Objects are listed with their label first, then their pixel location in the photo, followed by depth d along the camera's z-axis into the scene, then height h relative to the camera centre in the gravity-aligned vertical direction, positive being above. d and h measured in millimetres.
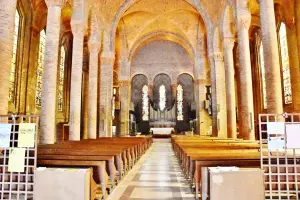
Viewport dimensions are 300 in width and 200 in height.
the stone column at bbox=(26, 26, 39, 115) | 16109 +3363
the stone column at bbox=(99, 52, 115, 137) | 17516 +2243
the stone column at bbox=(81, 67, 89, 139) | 23062 +2341
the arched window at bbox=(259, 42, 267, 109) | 21781 +3979
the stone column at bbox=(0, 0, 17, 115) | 7074 +2251
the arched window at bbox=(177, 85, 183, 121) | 31456 +2554
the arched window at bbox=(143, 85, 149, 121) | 31844 +2492
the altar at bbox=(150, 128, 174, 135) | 29033 -819
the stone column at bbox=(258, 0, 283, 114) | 9188 +2270
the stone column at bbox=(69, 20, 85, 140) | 12320 +2299
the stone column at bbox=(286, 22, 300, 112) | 16047 +3644
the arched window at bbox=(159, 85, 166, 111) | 31953 +3367
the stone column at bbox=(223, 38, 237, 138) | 14281 +1528
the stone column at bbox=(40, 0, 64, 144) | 9875 +1984
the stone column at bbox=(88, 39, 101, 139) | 15391 +2320
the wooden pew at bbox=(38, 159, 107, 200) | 4414 -679
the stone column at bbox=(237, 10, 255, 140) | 11758 +2062
